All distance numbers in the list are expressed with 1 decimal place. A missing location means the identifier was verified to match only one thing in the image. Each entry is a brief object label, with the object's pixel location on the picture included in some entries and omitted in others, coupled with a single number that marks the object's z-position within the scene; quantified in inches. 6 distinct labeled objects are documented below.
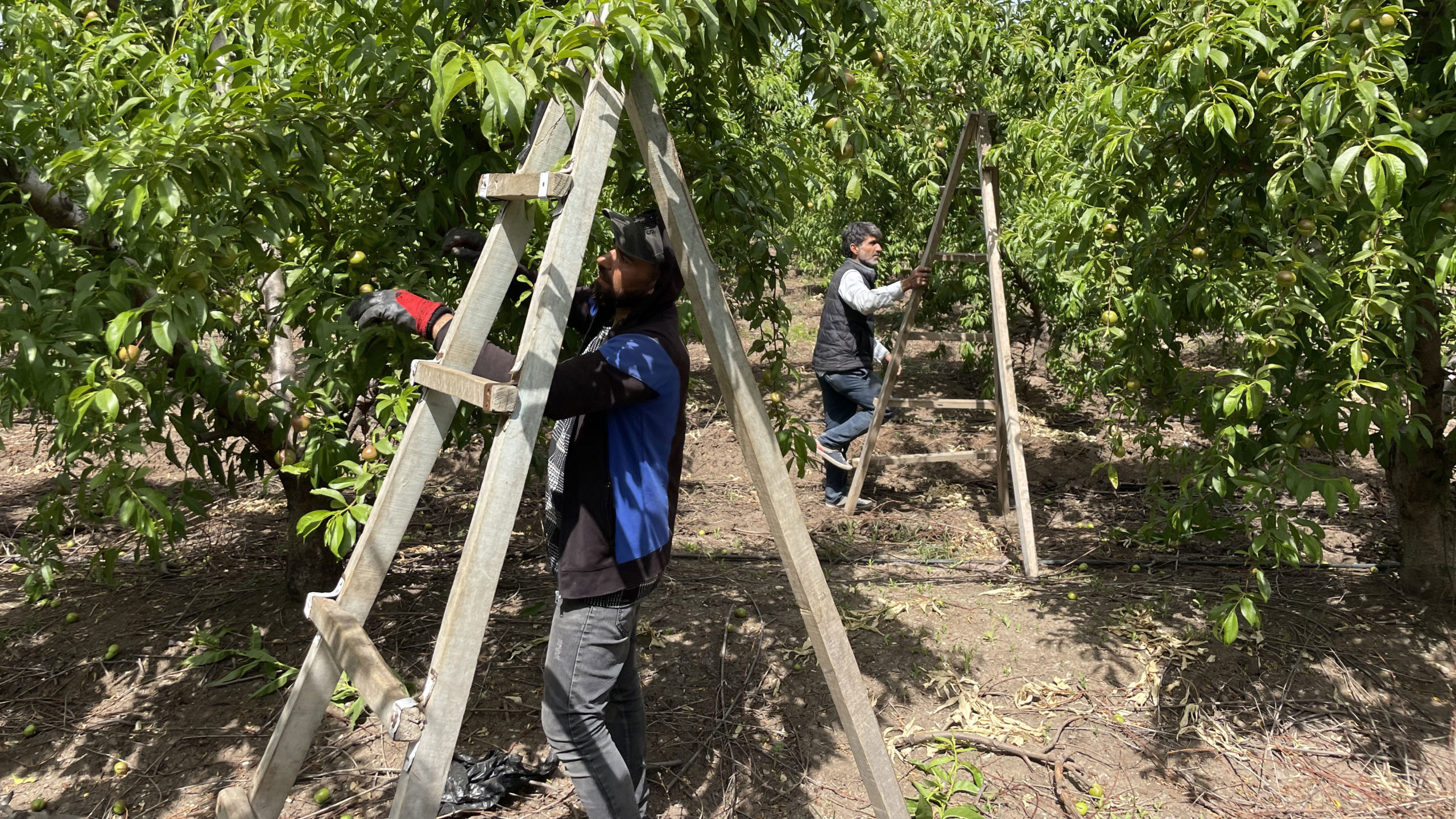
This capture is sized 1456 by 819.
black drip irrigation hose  184.1
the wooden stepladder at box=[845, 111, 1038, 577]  186.3
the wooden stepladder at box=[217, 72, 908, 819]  68.4
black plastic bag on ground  114.2
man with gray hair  231.1
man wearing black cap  89.6
